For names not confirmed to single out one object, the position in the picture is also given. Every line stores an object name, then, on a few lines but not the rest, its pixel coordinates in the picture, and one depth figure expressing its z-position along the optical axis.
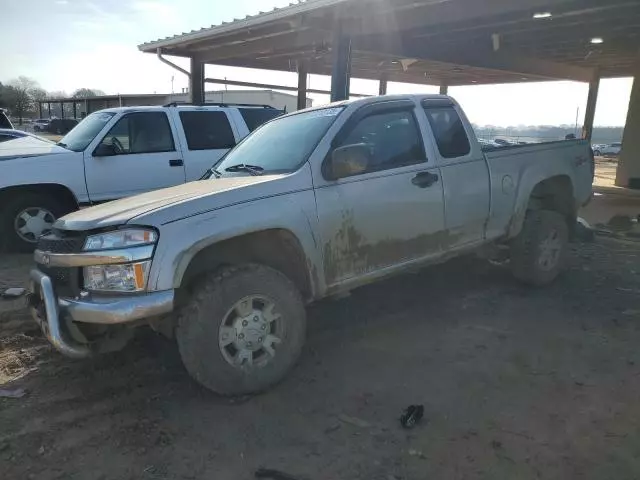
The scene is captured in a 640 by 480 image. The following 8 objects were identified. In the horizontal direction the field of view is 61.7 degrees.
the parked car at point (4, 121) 10.52
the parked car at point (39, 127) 39.64
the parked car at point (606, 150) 46.61
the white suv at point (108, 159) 6.84
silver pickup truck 3.10
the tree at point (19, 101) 58.88
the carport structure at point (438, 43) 8.74
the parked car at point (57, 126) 26.57
